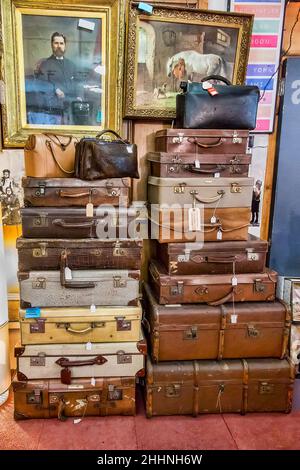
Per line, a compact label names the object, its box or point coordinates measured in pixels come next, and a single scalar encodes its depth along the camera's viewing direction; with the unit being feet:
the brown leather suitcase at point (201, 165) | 7.32
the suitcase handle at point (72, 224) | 6.93
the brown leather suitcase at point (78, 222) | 6.93
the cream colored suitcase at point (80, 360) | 7.15
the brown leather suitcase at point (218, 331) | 7.31
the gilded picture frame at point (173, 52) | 7.75
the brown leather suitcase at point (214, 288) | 7.39
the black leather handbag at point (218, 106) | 7.32
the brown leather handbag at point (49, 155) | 6.97
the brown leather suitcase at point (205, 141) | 7.31
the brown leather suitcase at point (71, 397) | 7.19
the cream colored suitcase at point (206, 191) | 7.31
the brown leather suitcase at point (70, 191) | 6.99
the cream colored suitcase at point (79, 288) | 6.97
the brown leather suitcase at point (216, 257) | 7.43
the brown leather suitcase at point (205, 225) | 7.35
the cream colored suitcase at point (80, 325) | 7.06
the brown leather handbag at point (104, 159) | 6.87
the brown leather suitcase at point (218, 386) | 7.34
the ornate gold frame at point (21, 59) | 7.49
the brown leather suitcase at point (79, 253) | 6.94
